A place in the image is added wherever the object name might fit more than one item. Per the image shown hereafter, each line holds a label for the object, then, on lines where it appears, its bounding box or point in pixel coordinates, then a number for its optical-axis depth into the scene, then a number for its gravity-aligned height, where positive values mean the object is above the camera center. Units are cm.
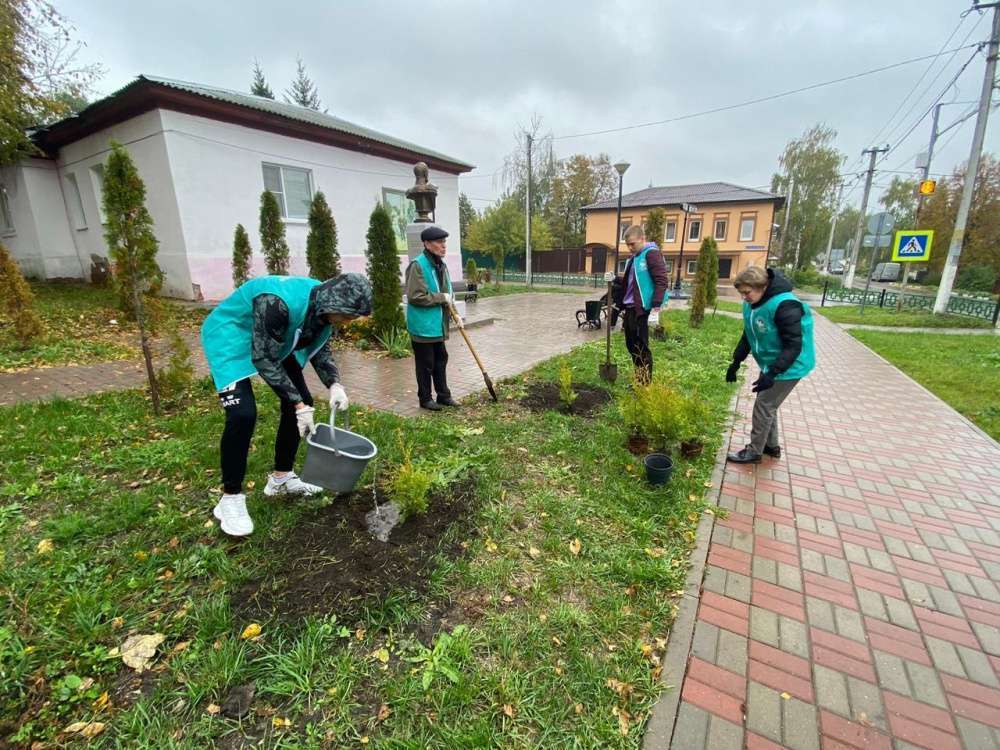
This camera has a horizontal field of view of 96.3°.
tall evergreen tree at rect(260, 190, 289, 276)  898 +54
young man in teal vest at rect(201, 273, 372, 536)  231 -40
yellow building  3041 +260
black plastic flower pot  323 -146
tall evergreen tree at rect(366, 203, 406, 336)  773 -16
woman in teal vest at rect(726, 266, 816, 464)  328 -58
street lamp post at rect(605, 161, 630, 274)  1264 +253
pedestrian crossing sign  1256 +32
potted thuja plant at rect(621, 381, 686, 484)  348 -121
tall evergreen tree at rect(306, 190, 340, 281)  816 +36
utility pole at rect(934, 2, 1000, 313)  1260 +277
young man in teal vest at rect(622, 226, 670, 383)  527 -33
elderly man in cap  445 -51
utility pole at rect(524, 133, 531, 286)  2711 +154
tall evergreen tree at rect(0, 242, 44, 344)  615 -50
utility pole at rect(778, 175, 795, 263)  3714 +383
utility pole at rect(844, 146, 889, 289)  2491 +210
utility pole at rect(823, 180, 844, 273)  3670 +375
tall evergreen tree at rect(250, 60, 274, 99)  3008 +1162
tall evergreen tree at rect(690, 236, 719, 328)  1042 -44
